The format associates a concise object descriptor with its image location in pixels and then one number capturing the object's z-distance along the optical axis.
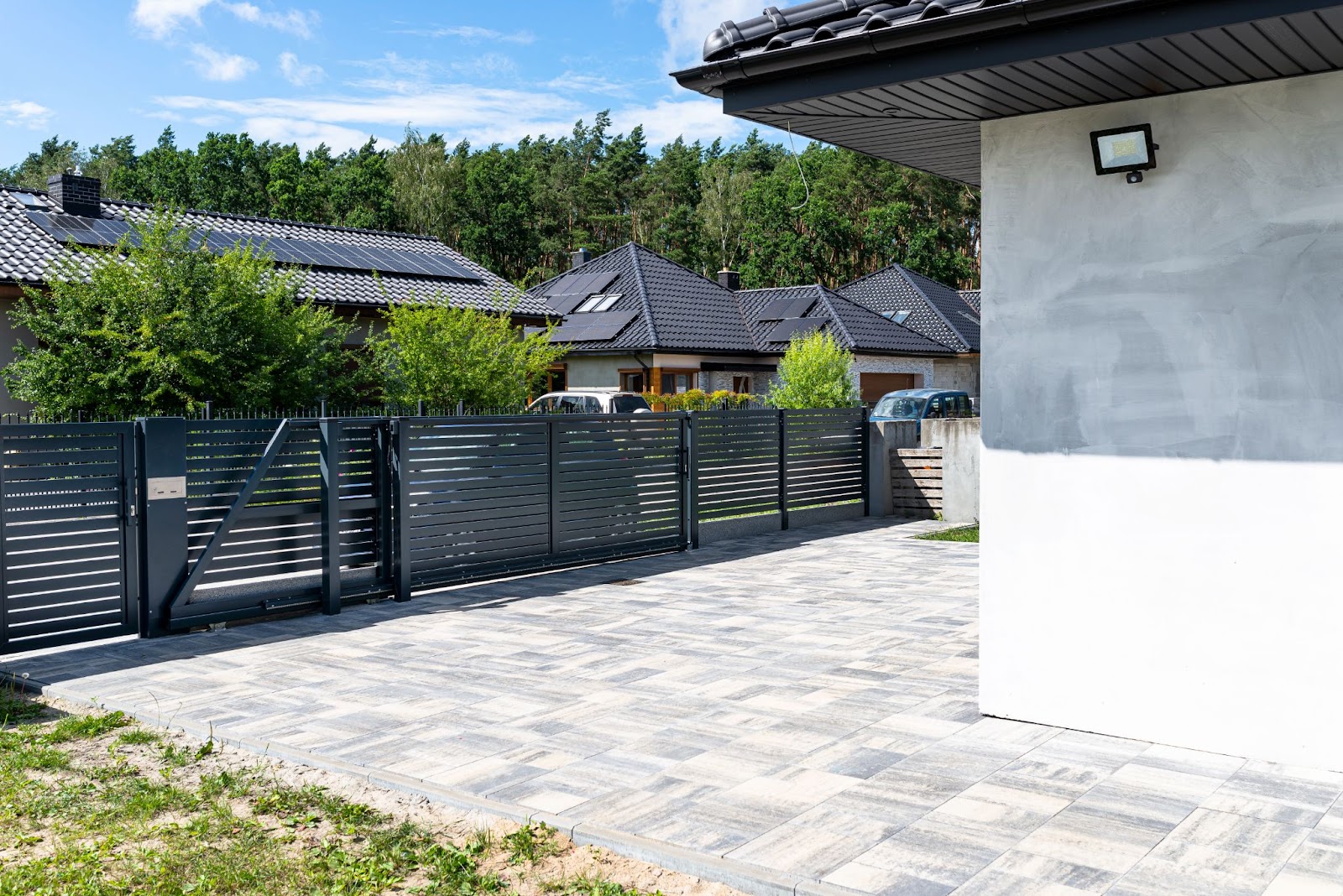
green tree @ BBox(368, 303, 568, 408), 15.61
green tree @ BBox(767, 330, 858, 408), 22.06
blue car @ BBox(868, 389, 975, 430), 24.20
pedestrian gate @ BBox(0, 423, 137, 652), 7.71
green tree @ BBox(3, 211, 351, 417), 13.99
